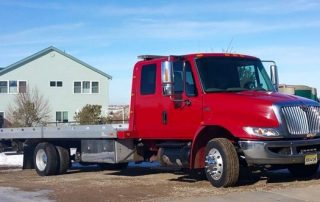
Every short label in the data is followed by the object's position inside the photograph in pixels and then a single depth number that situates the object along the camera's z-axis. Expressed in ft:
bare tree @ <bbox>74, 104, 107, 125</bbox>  113.56
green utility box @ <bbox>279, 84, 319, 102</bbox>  72.23
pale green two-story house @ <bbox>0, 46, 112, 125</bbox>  153.99
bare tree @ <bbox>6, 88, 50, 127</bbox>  138.31
